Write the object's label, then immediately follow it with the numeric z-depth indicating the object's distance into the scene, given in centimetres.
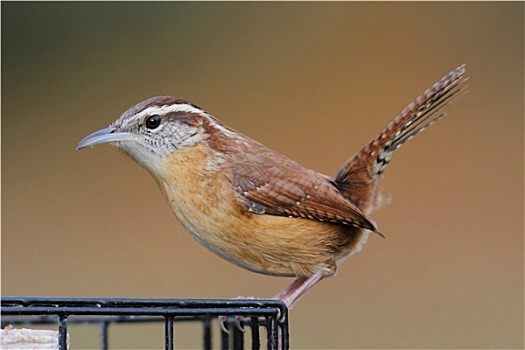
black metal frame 195
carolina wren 201
